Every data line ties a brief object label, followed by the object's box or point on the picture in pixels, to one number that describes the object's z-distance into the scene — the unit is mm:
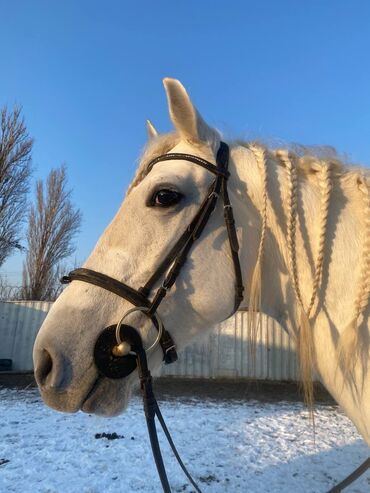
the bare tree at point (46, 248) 20984
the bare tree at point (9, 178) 18250
